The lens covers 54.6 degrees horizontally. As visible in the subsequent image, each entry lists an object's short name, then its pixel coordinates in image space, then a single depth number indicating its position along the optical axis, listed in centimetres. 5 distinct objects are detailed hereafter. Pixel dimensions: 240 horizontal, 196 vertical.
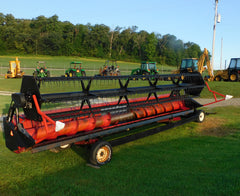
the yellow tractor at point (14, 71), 2870
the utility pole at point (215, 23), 2822
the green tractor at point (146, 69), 2686
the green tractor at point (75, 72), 2788
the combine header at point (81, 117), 381
